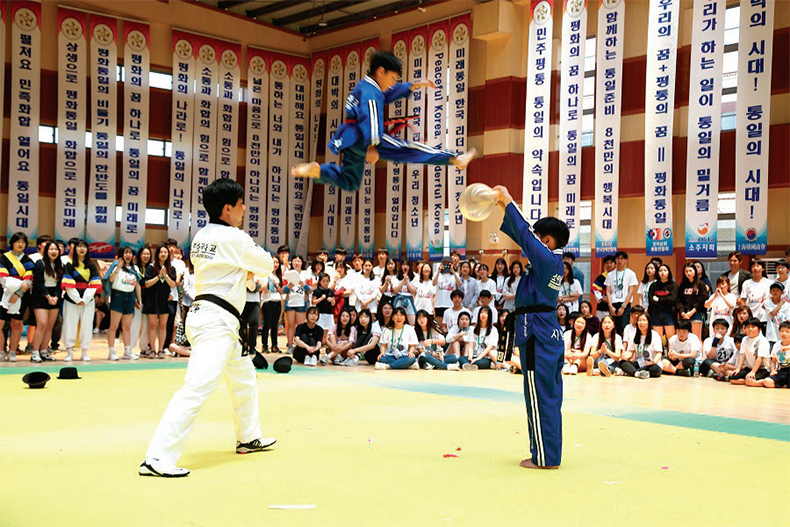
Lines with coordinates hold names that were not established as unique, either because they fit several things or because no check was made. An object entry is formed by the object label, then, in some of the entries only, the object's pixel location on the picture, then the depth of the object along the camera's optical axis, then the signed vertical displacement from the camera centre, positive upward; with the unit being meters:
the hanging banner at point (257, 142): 21.66 +3.69
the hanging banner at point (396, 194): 20.19 +2.13
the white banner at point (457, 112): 18.72 +3.98
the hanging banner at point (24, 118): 18.55 +3.64
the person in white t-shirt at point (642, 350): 11.96 -1.10
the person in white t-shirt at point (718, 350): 11.54 -1.07
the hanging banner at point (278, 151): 22.14 +3.48
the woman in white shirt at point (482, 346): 13.07 -1.16
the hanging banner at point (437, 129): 19.11 +3.62
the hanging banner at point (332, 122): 21.80 +4.26
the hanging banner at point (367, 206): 20.97 +1.87
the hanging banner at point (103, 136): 19.48 +3.38
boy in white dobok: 4.77 -0.35
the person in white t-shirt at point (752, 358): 10.84 -1.09
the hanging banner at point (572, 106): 16.19 +3.57
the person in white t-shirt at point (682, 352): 12.12 -1.14
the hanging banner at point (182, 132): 20.70 +3.74
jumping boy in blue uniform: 6.39 +1.13
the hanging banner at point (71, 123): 19.12 +3.66
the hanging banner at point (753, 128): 13.41 +2.65
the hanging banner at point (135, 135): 19.98 +3.52
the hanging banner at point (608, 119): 15.59 +3.24
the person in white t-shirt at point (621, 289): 13.23 -0.18
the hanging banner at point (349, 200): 21.45 +2.06
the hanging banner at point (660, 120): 14.70 +3.03
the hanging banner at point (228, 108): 21.44 +4.53
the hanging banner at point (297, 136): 22.53 +3.98
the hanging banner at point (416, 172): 19.62 +2.65
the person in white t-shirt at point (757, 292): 11.73 -0.17
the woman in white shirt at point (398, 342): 12.91 -1.10
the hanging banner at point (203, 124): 21.06 +4.02
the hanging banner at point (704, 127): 13.98 +2.75
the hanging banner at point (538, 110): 16.84 +3.64
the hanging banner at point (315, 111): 22.45 +4.69
